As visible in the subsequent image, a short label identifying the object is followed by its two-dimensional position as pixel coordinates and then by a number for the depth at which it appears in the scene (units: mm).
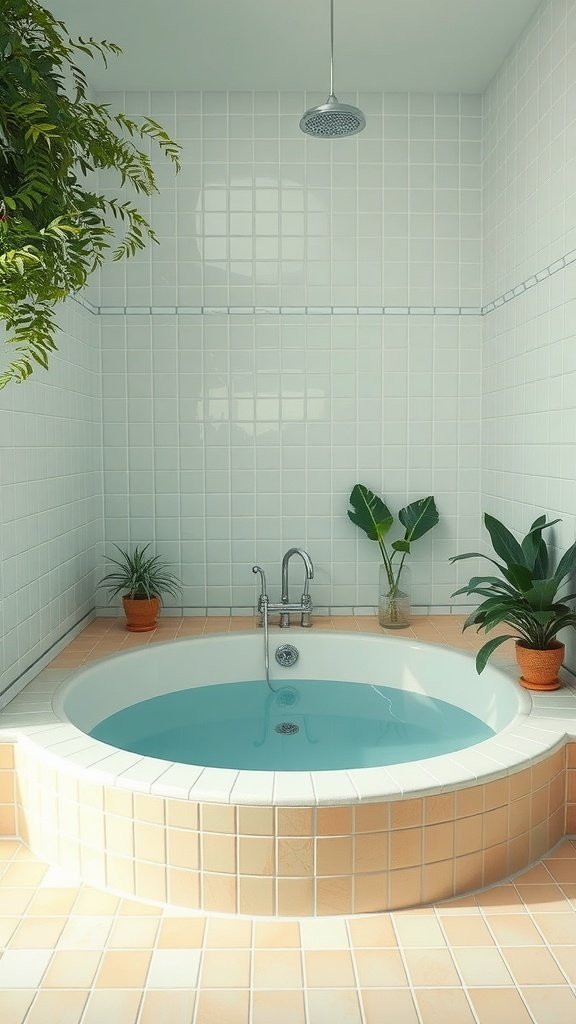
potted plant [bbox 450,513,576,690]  2787
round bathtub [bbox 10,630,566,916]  2090
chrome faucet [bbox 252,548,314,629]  3711
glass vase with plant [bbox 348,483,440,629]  3877
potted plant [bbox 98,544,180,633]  3805
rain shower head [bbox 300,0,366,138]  2760
